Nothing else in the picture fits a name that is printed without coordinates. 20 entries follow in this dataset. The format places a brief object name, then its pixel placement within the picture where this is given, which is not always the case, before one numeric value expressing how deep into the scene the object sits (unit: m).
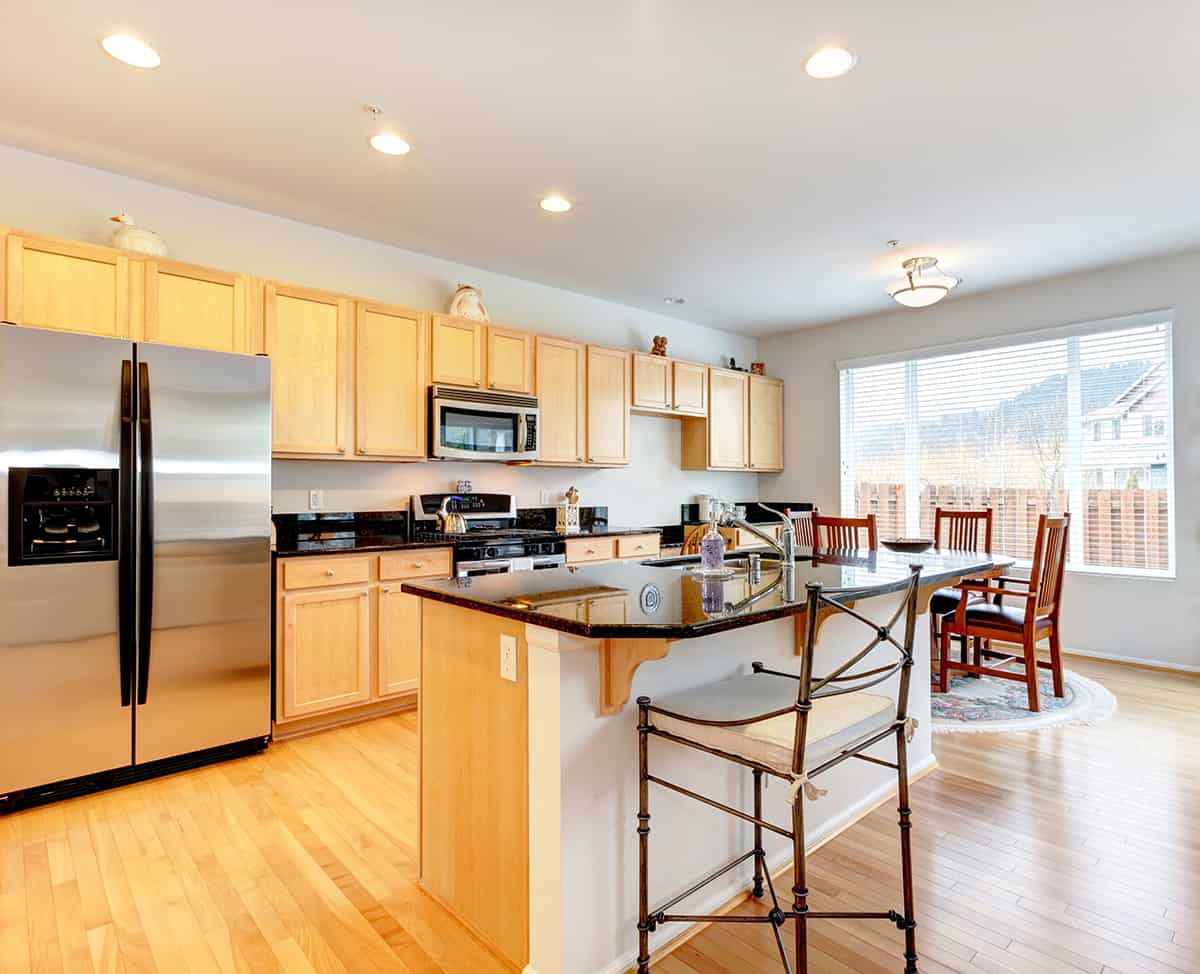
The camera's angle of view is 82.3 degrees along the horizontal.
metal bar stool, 1.44
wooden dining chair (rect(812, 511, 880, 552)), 4.29
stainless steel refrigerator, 2.60
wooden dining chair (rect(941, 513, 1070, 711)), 3.76
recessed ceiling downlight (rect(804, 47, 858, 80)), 2.36
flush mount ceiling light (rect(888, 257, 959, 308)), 4.22
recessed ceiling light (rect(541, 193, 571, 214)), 3.57
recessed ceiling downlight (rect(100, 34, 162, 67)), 2.30
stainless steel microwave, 4.11
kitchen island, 1.60
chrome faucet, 2.15
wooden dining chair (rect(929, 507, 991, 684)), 4.42
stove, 3.98
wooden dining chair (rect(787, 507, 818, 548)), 4.90
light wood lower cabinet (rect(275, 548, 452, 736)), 3.34
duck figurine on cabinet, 3.10
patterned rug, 3.52
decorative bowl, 3.78
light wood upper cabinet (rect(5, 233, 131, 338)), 2.73
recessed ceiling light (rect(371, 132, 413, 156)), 2.93
